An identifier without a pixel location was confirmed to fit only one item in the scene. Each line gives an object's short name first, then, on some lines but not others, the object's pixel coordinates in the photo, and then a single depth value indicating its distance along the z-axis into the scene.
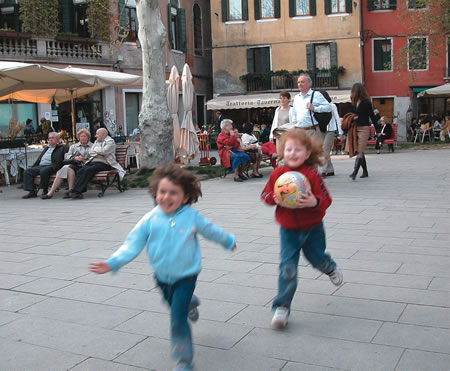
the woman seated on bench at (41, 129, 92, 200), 11.41
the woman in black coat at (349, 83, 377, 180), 11.49
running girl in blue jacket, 3.22
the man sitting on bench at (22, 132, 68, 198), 11.59
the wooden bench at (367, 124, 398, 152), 21.91
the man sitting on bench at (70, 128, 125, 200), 11.16
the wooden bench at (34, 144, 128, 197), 11.32
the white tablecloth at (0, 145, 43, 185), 13.37
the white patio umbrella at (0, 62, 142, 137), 13.04
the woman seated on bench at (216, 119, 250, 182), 12.71
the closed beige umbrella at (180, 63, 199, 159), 16.00
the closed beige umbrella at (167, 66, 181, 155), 16.23
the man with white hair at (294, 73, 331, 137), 10.59
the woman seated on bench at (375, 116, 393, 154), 21.89
